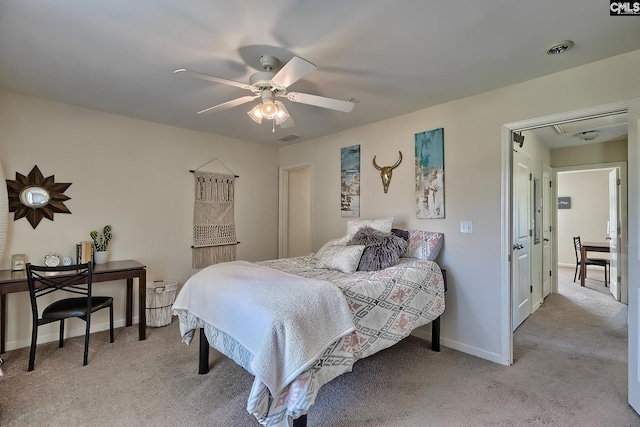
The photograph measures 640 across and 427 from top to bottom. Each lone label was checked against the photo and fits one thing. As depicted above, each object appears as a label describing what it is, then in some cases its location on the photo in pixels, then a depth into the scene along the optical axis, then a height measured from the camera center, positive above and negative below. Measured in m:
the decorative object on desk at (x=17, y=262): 2.88 -0.45
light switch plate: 2.90 -0.12
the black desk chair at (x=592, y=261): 5.40 -0.84
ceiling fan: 2.08 +0.83
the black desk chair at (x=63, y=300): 2.50 -0.76
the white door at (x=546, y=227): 4.57 -0.20
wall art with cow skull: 3.47 +0.48
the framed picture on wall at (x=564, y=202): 7.27 +0.27
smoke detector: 1.99 +1.11
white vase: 3.27 -0.45
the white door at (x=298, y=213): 5.51 +0.02
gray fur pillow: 2.64 -0.30
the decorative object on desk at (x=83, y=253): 3.18 -0.40
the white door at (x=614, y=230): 4.47 -0.24
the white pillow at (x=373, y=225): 3.12 -0.11
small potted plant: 3.28 -0.32
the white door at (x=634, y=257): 1.99 -0.28
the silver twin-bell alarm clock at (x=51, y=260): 3.02 -0.45
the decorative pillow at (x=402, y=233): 3.12 -0.19
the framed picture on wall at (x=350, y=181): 3.89 +0.42
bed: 1.55 -0.64
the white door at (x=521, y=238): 3.40 -0.28
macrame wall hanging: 4.11 -0.08
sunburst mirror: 2.93 +0.17
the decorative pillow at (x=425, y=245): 2.98 -0.30
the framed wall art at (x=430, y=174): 3.10 +0.42
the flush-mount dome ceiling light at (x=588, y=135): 3.91 +1.04
